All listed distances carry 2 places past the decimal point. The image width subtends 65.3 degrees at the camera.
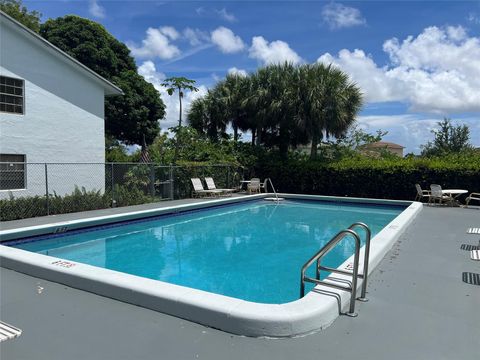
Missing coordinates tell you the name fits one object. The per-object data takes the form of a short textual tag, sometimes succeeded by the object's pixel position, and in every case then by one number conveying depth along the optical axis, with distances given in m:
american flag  19.47
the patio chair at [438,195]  14.39
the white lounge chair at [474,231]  6.66
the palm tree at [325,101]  19.81
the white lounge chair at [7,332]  2.81
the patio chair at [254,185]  18.67
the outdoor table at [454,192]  14.12
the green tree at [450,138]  41.22
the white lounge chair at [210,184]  17.23
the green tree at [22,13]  24.81
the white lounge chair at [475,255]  4.98
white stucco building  12.32
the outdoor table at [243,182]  19.15
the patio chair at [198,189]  16.44
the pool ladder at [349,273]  3.81
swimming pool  3.62
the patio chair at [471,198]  14.57
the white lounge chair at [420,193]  15.16
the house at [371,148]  25.85
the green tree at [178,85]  18.56
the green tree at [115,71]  25.38
